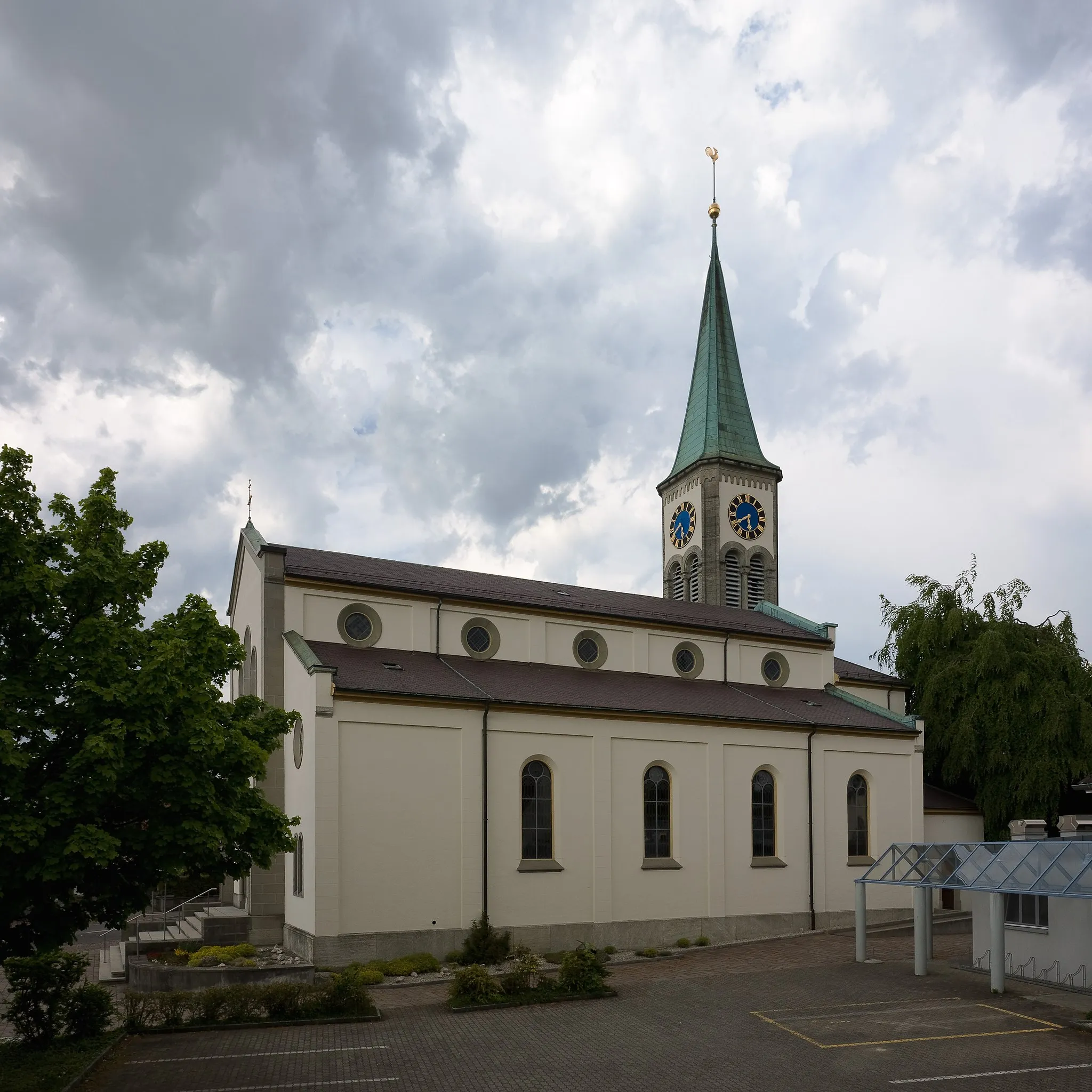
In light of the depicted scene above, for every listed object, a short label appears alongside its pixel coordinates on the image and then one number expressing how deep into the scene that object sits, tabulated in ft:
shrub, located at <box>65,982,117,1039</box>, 59.93
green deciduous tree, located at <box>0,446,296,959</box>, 49.90
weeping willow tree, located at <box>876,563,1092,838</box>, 129.08
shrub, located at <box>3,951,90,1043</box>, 58.13
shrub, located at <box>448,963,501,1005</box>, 71.97
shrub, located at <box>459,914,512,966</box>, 88.07
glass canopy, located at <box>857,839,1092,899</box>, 71.92
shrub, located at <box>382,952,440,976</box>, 83.76
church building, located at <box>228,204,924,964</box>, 89.86
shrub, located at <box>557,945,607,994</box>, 75.87
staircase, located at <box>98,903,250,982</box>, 88.43
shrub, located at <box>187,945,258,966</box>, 83.25
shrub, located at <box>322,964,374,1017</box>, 68.80
